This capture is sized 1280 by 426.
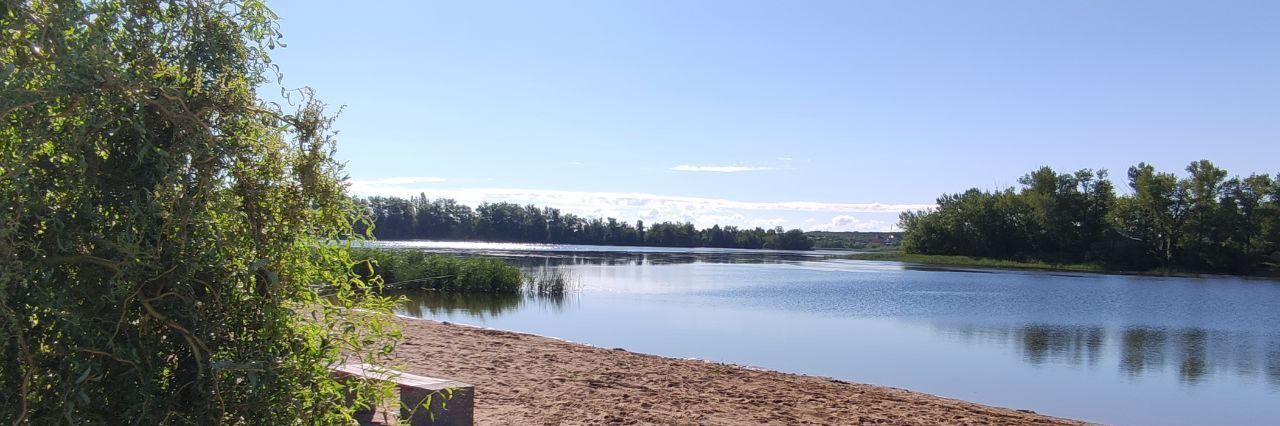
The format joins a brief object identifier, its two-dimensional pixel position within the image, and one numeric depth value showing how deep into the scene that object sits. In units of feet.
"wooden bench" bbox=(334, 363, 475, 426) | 14.48
